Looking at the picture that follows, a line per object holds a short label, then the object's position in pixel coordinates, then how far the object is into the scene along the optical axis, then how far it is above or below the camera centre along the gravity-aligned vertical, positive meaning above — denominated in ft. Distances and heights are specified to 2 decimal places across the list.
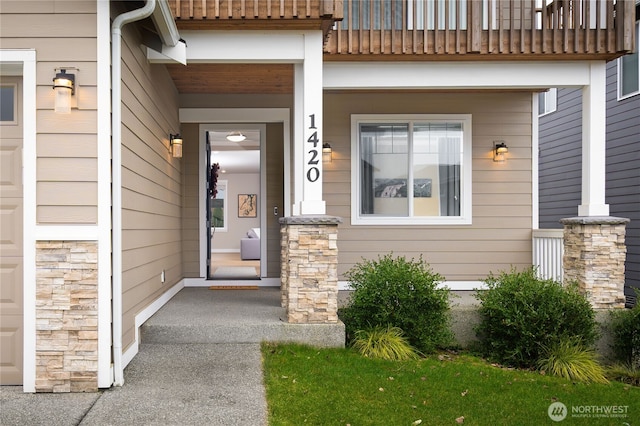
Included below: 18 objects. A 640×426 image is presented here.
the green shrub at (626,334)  16.49 -4.00
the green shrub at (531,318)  15.40 -3.23
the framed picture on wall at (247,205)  50.85 +0.97
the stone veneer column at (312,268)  14.96 -1.60
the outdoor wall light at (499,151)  22.20 +2.82
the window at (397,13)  17.37 +7.38
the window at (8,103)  12.12 +2.70
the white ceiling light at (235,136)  30.14 +4.77
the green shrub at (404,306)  15.60 -2.86
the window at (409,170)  22.41 +2.00
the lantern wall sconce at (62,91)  11.12 +2.75
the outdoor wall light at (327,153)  21.95 +2.72
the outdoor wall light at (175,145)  19.98 +2.81
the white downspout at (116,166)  11.86 +1.16
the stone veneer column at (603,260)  17.39 -1.59
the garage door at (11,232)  11.95 -0.42
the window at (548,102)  30.71 +7.09
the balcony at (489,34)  17.08 +6.21
